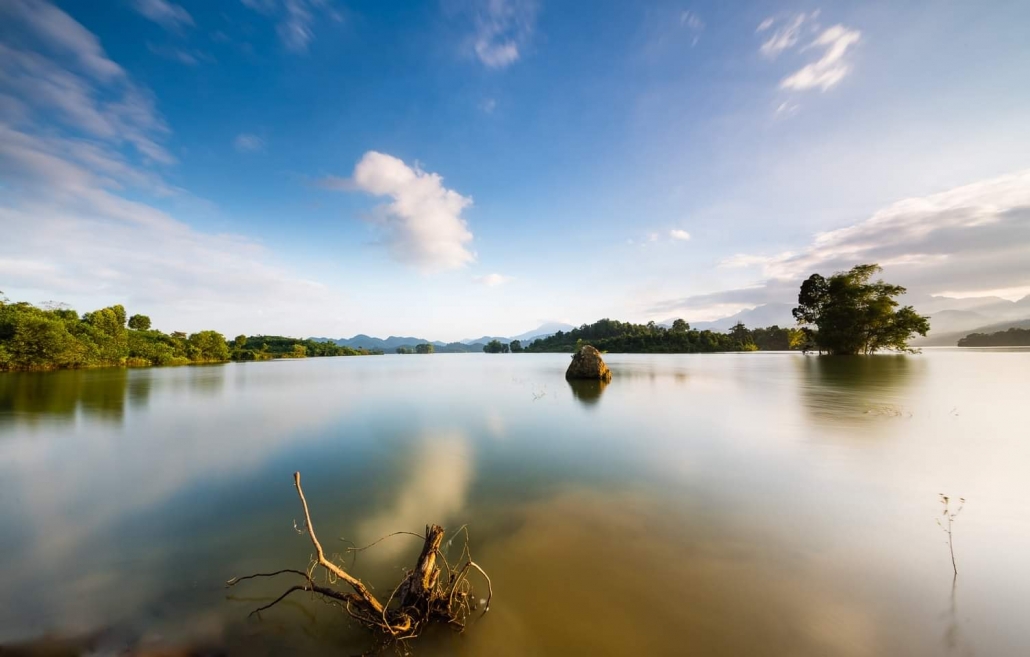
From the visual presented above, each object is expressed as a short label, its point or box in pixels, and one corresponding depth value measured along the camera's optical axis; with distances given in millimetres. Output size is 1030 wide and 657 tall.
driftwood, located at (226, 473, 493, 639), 2686
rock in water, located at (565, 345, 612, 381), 22406
